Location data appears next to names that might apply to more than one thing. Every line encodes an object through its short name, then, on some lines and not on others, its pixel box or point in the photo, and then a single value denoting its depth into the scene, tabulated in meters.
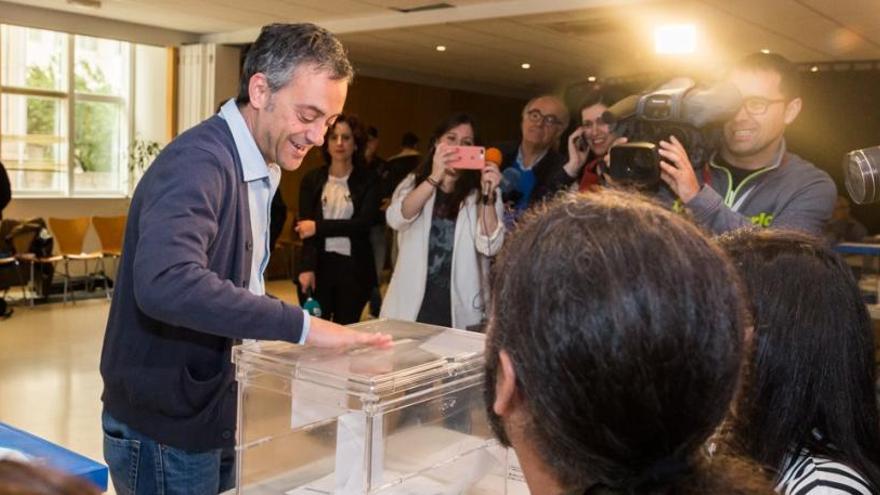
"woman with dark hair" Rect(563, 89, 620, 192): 2.81
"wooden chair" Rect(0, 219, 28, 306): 6.31
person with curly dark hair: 0.63
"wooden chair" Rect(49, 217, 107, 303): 7.44
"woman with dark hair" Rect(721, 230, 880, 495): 1.11
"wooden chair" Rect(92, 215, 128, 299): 7.50
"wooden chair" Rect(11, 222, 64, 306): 6.86
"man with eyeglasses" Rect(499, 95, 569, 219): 3.19
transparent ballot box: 1.18
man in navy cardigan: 1.29
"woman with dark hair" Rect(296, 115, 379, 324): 3.96
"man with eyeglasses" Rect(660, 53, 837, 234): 2.11
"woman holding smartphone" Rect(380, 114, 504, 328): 3.00
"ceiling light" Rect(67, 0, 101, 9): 6.18
